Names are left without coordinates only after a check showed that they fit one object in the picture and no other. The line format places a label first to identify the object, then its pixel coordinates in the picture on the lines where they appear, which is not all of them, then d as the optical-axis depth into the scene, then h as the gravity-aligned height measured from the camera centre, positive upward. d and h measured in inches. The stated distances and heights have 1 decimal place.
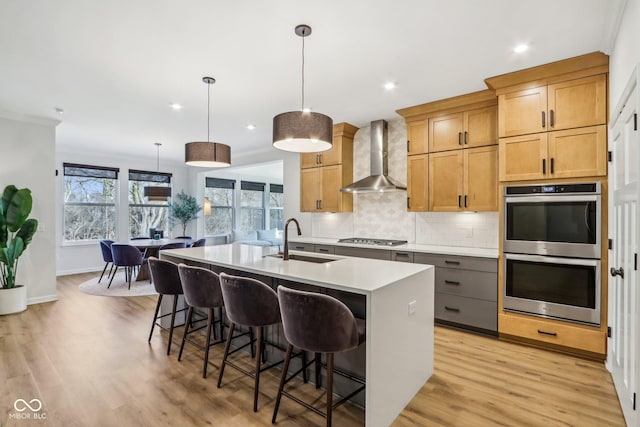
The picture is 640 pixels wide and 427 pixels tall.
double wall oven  112.8 -13.9
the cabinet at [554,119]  113.0 +35.2
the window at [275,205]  423.5 +10.5
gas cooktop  173.3 -16.0
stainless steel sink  114.3 -16.7
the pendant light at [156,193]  263.7 +16.3
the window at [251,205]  385.4 +9.5
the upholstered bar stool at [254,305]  85.3 -24.6
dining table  237.4 -25.2
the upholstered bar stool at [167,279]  120.0 -24.7
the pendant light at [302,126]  93.2 +25.5
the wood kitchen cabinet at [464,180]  146.5 +15.7
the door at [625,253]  71.7 -10.7
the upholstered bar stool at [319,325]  70.8 -25.3
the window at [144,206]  308.2 +6.7
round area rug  208.1 -51.5
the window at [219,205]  352.2 +9.0
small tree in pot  314.5 +2.9
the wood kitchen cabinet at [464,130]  146.7 +39.7
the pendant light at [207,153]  130.0 +24.5
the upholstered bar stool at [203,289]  103.2 -24.9
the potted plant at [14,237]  163.5 -12.1
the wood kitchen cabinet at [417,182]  165.9 +16.1
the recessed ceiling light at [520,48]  105.4 +54.5
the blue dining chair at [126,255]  219.3 -28.7
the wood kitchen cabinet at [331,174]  199.6 +24.8
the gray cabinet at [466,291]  134.6 -33.9
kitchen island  73.2 -25.0
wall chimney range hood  179.5 +31.6
